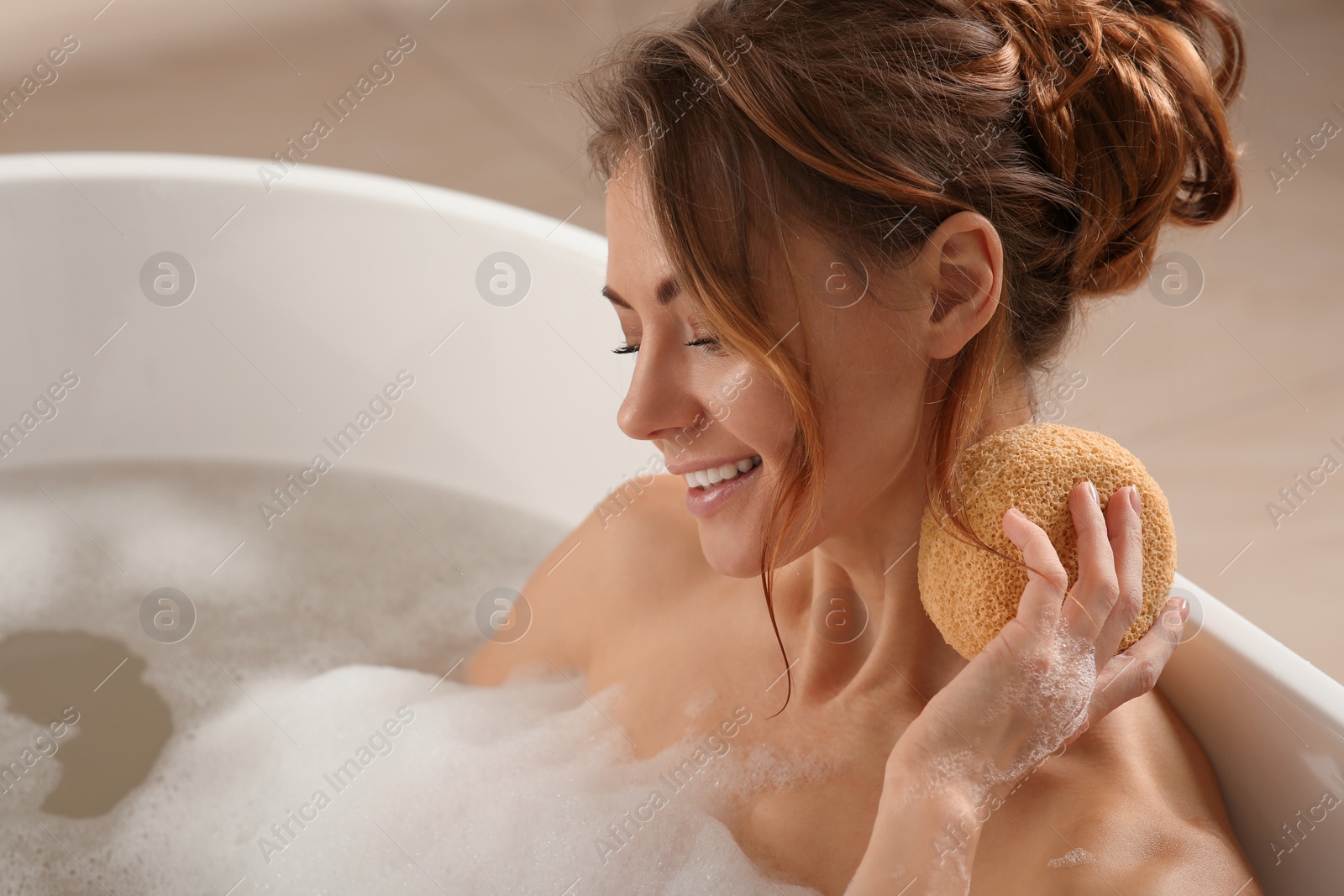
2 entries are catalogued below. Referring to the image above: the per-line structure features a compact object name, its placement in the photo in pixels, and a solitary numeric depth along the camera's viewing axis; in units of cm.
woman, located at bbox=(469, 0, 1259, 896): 158
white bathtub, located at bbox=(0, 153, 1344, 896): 207
